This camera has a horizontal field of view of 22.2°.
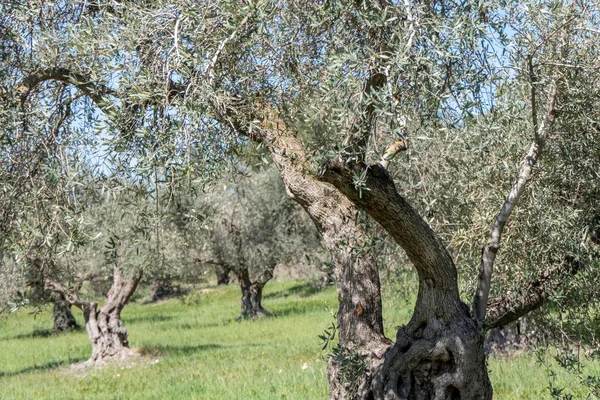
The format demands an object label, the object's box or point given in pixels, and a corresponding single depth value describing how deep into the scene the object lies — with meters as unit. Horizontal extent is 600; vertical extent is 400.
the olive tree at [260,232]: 57.79
